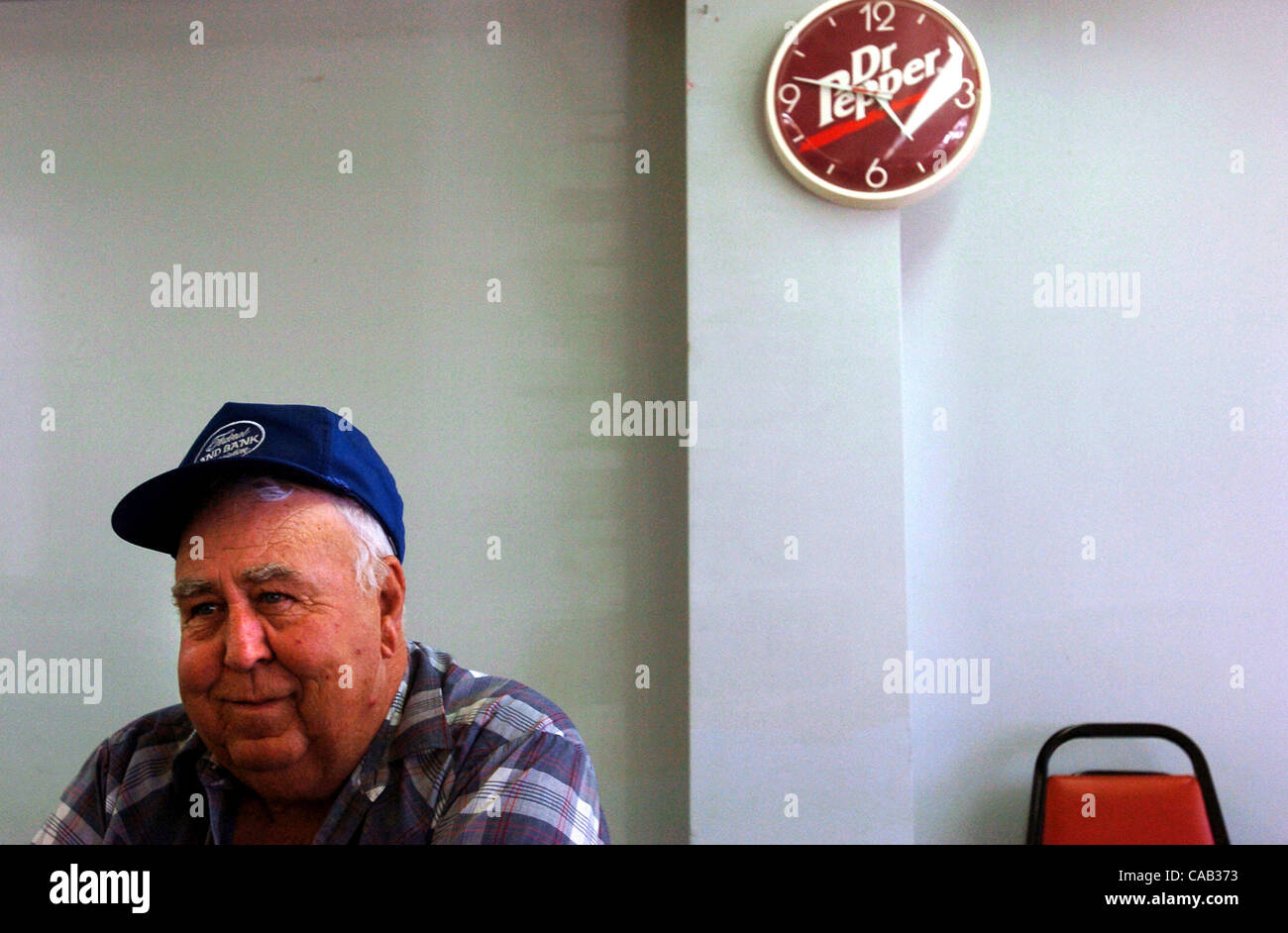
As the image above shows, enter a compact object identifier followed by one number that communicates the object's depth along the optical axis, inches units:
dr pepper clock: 94.5
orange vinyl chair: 87.1
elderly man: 43.2
